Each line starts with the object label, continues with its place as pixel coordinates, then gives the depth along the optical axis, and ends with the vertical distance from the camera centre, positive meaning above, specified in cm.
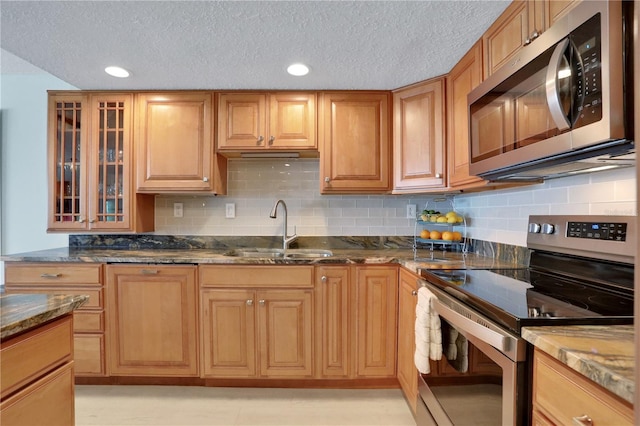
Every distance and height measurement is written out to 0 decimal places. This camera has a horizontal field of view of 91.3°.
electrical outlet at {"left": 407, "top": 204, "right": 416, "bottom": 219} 255 +2
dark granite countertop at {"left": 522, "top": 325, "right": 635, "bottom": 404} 56 -29
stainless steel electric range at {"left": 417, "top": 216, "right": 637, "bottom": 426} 84 -28
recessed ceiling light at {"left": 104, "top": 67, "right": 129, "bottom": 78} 197 +92
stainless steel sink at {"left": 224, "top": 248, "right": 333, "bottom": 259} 234 -29
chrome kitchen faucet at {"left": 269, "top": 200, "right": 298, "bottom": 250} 241 -14
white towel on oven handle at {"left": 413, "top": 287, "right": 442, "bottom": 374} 133 -52
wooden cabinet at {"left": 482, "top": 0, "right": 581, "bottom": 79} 110 +74
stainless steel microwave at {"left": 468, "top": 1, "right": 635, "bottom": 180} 78 +34
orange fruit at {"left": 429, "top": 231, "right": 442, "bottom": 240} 204 -14
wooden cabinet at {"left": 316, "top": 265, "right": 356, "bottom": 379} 200 -69
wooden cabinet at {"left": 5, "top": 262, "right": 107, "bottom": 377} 199 -47
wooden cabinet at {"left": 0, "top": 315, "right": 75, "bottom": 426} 79 -45
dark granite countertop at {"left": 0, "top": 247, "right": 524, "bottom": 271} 189 -28
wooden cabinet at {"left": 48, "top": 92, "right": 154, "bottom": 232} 227 +38
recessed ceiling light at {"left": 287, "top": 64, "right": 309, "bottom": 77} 191 +90
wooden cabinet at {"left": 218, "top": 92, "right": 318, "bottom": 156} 225 +67
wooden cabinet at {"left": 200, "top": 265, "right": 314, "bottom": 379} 200 -67
